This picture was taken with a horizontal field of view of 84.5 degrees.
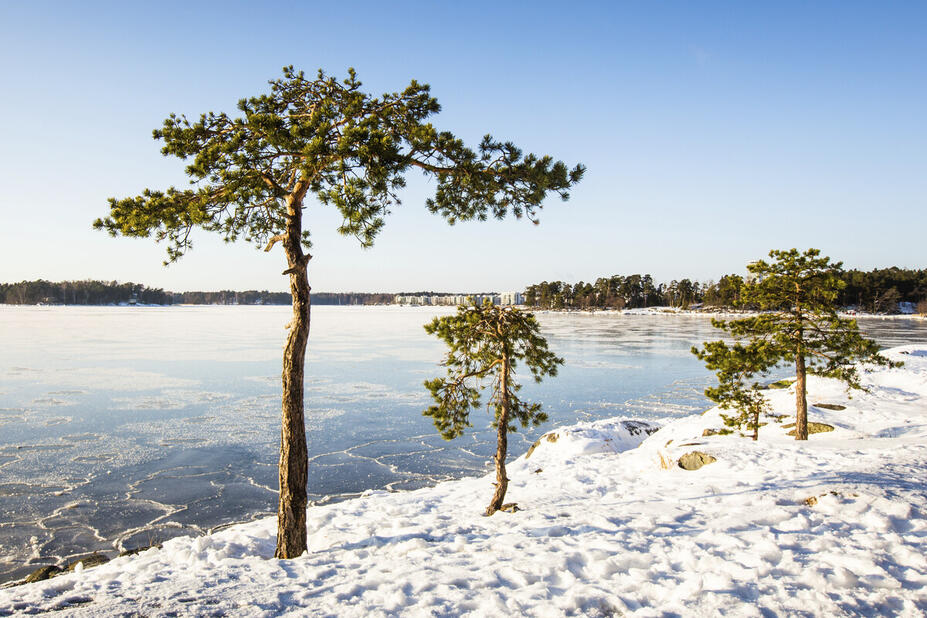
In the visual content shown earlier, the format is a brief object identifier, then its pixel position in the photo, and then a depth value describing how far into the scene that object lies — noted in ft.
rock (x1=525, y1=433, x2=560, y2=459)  53.01
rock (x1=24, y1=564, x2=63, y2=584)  26.23
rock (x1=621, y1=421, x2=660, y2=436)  57.26
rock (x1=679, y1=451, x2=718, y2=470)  39.56
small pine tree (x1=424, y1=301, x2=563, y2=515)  32.45
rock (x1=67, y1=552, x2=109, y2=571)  27.91
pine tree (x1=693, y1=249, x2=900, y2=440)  43.37
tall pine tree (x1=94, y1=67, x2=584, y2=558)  23.56
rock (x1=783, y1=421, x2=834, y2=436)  49.26
